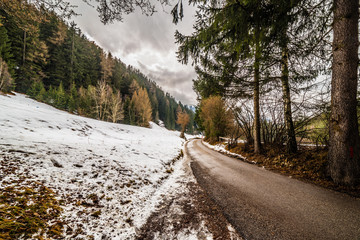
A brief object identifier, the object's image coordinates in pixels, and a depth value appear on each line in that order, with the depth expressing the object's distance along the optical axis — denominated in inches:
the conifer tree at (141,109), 1492.4
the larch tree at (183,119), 1272.1
